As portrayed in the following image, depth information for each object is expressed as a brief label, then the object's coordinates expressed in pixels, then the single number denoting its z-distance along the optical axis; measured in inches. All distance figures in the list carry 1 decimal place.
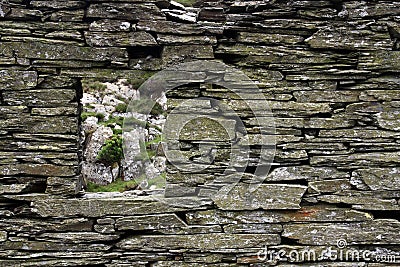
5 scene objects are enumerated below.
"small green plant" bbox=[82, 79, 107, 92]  468.8
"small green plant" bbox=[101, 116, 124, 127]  361.7
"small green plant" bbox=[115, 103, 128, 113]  416.8
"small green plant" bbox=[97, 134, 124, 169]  305.6
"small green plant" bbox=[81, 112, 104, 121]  361.5
